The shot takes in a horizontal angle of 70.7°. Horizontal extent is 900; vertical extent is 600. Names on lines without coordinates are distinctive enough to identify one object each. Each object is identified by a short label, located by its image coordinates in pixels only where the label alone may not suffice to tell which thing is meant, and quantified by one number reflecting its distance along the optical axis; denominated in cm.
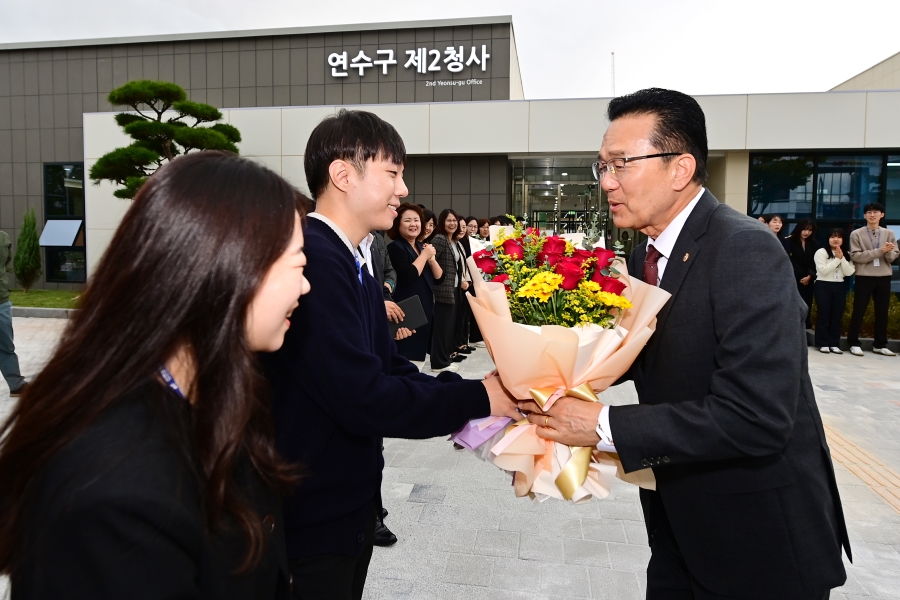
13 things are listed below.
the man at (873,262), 913
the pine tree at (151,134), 1516
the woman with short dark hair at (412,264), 650
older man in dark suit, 151
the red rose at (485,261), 200
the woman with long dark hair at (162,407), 84
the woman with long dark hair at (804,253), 1012
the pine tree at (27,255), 1822
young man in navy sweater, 157
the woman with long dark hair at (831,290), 951
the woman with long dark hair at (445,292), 785
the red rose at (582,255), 192
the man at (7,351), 642
